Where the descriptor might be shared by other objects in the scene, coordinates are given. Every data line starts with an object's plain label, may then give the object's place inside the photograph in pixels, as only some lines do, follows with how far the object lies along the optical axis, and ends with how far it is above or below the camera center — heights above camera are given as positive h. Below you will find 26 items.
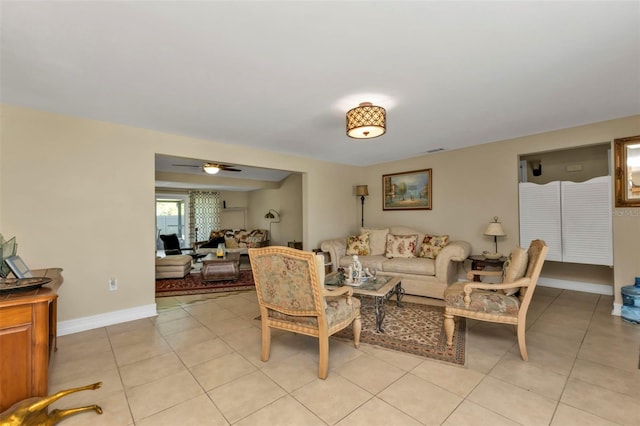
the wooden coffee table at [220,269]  5.18 -1.00
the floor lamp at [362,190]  5.96 +0.54
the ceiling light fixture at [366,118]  2.59 +0.91
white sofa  4.04 -0.80
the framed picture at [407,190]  5.31 +0.49
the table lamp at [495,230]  4.15 -0.24
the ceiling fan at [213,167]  5.13 +0.94
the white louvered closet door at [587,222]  3.51 -0.11
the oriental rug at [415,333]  2.50 -1.23
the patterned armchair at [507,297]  2.38 -0.75
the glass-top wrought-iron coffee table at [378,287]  2.85 -0.78
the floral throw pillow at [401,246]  4.74 -0.54
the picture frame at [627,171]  3.28 +0.51
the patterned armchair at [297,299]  2.10 -0.67
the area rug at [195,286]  4.61 -1.24
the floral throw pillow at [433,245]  4.48 -0.50
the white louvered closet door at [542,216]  3.90 -0.03
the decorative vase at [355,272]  3.18 -0.67
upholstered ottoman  5.42 -0.99
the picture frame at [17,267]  1.78 -0.33
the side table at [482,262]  4.02 -0.71
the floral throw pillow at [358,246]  5.10 -0.57
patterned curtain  9.05 +0.09
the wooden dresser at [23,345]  1.53 -0.72
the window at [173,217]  9.09 +0.00
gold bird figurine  1.43 -1.03
